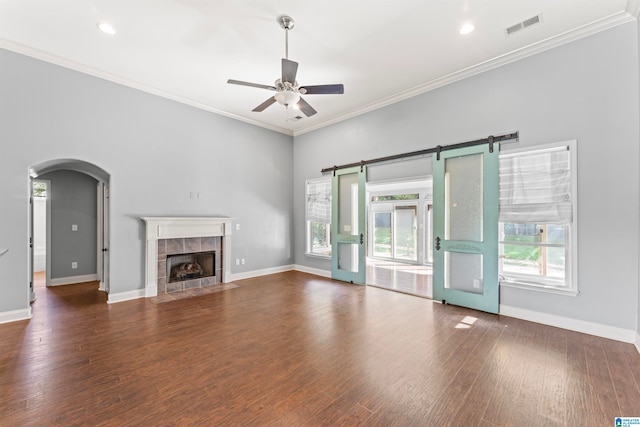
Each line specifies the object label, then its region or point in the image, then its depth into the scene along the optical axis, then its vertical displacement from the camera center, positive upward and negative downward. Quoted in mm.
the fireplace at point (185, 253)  4930 -816
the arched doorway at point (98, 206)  4301 +134
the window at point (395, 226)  9547 -486
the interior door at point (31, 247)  4168 -588
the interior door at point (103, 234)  4922 -445
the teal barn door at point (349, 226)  5832 -283
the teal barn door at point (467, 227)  4031 -223
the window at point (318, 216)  6695 -79
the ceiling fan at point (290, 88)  3133 +1535
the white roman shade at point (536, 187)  3516 +378
